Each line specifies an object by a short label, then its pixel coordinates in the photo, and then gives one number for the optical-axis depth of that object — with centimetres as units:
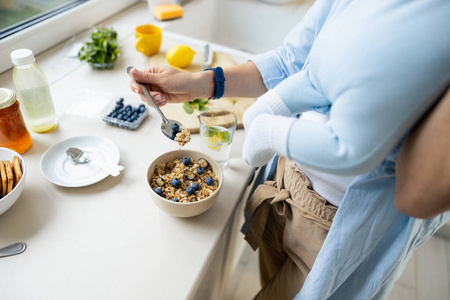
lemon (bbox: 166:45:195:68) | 108
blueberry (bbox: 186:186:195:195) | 64
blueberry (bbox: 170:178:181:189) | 64
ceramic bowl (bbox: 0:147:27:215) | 57
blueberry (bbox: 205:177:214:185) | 66
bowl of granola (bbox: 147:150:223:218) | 61
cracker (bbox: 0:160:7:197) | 60
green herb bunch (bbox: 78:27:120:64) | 103
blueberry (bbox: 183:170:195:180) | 66
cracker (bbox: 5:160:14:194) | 60
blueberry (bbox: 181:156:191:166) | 69
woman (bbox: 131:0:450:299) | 35
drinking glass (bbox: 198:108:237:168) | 75
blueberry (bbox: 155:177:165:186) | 64
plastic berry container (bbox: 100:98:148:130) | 83
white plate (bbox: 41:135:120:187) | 69
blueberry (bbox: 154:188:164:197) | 62
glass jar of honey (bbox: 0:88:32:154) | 66
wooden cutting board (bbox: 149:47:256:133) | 88
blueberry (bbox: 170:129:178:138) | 75
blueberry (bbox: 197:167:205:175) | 67
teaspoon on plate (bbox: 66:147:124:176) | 70
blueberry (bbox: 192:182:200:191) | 64
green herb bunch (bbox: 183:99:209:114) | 91
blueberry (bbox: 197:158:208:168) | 69
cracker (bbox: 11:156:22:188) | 61
